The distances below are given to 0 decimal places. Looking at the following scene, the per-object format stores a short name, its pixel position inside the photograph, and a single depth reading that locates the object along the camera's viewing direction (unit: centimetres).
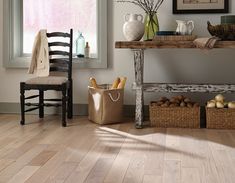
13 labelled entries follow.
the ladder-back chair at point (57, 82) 422
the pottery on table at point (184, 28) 420
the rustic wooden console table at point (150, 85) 399
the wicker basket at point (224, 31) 399
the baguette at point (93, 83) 445
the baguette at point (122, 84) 439
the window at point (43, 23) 483
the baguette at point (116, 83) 445
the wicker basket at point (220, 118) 409
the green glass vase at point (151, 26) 436
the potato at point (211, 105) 414
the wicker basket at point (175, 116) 418
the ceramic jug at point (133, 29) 414
